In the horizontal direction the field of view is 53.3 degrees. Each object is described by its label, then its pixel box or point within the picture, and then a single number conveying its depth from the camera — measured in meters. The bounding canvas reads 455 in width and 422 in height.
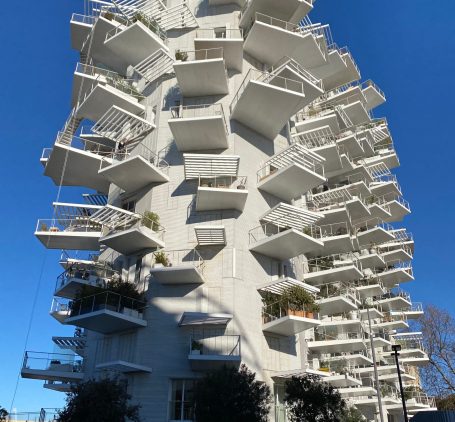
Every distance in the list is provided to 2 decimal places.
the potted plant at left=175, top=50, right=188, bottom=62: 26.67
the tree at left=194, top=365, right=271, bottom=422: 16.31
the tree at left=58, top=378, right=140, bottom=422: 15.31
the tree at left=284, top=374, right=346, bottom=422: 18.94
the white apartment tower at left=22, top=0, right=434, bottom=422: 21.62
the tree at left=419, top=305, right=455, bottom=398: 48.44
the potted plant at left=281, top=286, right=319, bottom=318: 22.52
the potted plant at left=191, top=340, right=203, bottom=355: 20.33
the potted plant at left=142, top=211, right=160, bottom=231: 23.87
